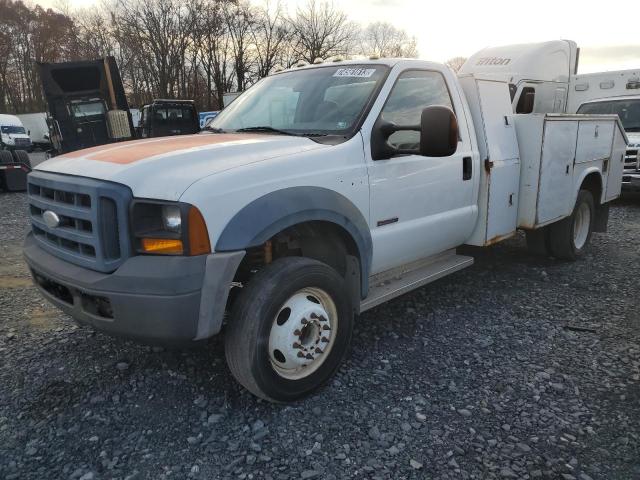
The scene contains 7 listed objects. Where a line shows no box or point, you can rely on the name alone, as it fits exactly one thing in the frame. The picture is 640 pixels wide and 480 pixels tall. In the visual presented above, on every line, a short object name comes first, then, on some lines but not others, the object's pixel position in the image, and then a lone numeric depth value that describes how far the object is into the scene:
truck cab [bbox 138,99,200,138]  18.88
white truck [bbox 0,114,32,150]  28.02
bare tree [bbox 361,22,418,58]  38.26
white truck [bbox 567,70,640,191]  10.09
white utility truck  2.37
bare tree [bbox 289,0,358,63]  39.31
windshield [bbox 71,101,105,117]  15.64
